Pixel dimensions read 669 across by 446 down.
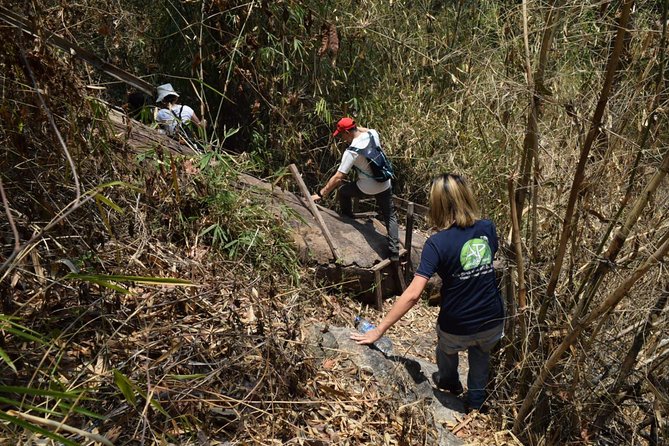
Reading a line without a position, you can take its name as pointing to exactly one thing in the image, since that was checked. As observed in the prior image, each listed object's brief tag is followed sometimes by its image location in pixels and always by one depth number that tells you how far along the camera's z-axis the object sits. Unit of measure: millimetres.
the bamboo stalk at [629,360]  3186
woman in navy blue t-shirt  3609
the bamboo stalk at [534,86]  3031
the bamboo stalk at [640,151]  2832
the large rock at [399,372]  3359
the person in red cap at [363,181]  6113
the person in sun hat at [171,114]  5227
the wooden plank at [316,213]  5688
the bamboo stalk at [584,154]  2578
